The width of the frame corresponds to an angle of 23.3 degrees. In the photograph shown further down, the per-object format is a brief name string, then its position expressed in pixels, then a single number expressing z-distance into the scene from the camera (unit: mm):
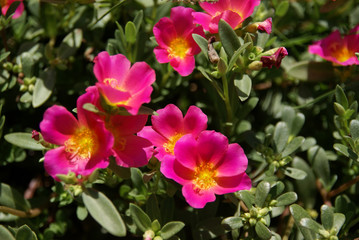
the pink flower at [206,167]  288
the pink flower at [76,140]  283
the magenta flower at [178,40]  310
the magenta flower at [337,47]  337
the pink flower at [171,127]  295
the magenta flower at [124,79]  281
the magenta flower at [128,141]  287
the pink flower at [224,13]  300
